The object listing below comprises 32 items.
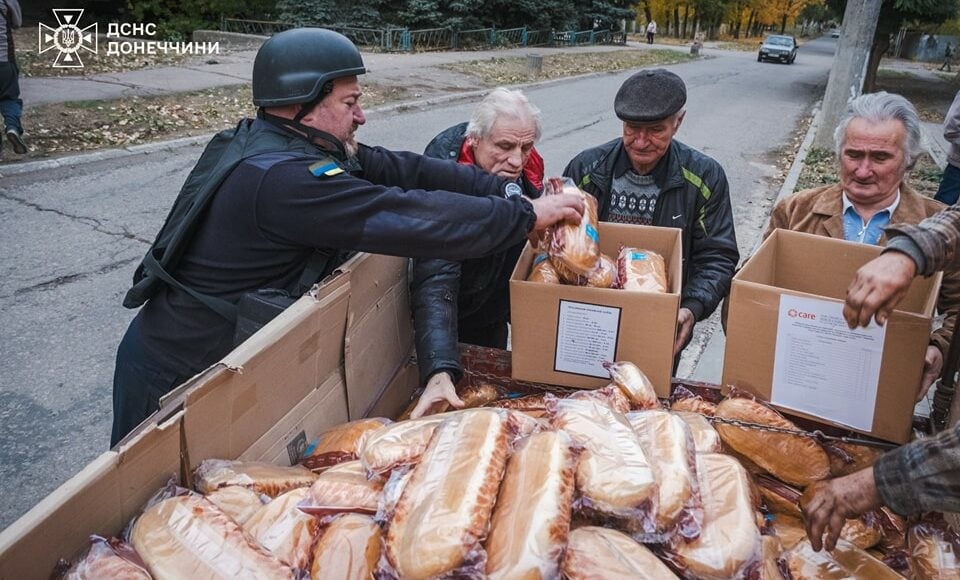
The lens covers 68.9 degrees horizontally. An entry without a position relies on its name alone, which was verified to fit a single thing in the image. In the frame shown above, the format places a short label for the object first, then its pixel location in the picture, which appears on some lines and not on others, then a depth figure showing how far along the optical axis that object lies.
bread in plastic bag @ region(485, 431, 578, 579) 1.35
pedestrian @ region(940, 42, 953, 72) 40.40
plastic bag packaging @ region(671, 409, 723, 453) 1.97
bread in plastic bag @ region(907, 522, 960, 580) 1.61
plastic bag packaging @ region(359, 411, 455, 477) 1.72
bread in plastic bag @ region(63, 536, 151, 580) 1.35
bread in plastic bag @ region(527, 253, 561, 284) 2.40
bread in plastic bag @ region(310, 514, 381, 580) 1.48
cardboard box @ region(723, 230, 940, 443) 1.95
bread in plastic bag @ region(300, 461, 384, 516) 1.64
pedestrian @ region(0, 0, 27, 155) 8.03
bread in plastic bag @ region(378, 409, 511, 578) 1.34
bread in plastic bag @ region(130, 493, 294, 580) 1.39
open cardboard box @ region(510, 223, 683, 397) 2.26
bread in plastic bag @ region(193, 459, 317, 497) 1.70
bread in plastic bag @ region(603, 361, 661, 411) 2.13
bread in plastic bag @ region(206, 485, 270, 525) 1.64
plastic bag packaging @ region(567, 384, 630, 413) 2.05
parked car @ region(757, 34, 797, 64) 37.88
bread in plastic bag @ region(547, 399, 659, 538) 1.54
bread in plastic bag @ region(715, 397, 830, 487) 2.02
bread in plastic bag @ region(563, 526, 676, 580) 1.40
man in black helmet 2.02
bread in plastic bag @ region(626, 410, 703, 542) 1.57
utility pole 11.30
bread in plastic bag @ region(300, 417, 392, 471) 1.99
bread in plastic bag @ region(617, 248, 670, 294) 2.38
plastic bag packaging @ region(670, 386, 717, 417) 2.28
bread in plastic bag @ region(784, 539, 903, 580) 1.66
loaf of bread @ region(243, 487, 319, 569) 1.53
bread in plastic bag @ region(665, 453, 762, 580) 1.52
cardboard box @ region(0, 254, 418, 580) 1.38
